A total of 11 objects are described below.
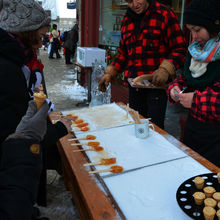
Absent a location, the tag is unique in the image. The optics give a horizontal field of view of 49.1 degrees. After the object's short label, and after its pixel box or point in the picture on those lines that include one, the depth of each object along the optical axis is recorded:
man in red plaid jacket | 2.23
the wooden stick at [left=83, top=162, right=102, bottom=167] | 1.40
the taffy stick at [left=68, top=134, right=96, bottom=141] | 1.73
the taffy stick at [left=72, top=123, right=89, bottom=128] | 1.95
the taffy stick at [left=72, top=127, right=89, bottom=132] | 1.89
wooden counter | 1.08
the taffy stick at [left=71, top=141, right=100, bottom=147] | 1.63
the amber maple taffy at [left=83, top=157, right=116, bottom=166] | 1.41
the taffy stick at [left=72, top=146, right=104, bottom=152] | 1.58
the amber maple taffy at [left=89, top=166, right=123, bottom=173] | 1.32
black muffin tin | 0.95
